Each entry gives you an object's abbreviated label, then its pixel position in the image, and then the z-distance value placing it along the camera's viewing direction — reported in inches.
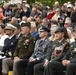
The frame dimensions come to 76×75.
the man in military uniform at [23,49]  431.8
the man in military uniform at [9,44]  456.9
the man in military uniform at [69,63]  368.5
